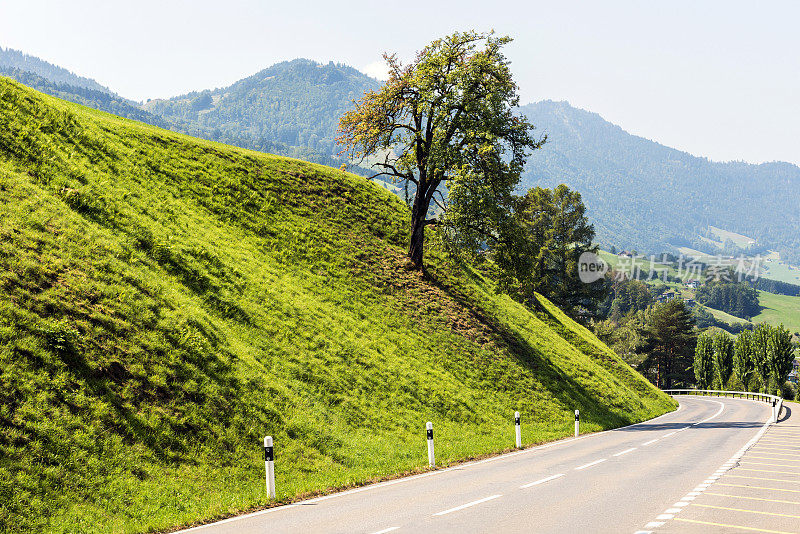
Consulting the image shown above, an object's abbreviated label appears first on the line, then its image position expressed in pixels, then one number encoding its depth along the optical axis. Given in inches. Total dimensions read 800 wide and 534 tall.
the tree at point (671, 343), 3858.3
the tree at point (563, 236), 2559.1
